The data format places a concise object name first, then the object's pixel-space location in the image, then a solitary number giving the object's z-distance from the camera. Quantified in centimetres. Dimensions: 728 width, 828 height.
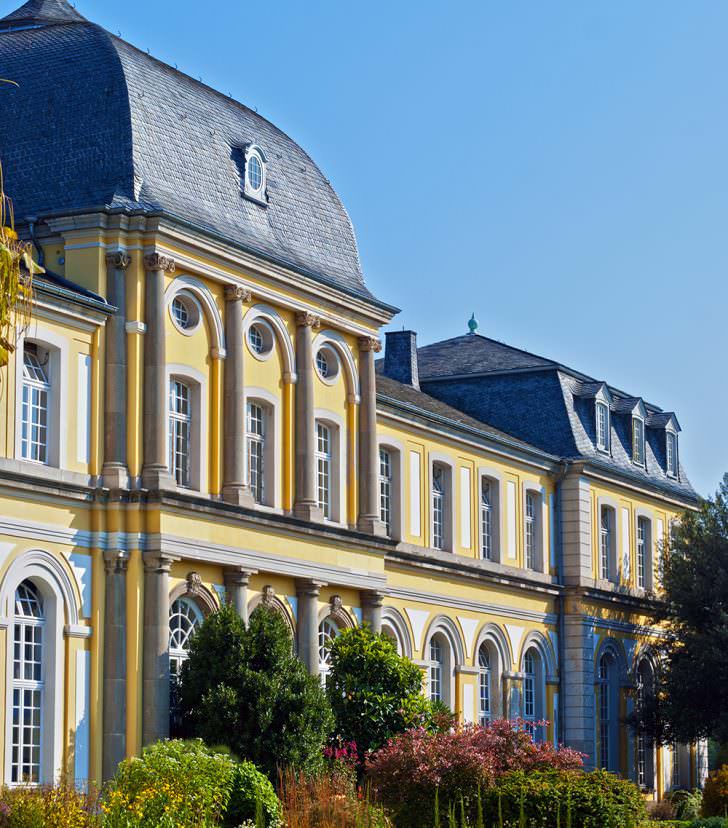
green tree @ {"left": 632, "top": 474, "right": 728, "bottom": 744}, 4956
